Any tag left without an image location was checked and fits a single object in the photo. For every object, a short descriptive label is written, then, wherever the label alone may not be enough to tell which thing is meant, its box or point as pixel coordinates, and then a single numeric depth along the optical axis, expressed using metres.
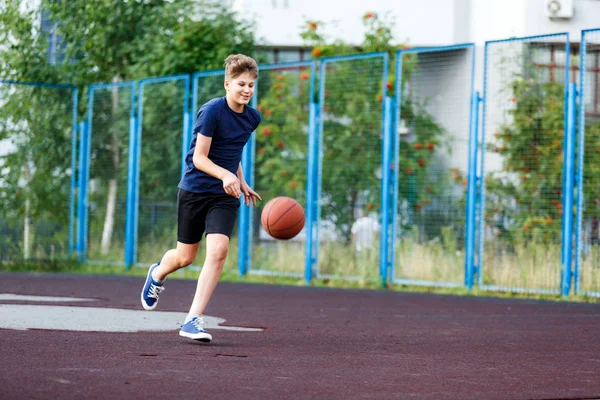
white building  24.67
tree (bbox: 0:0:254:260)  17.52
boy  6.72
